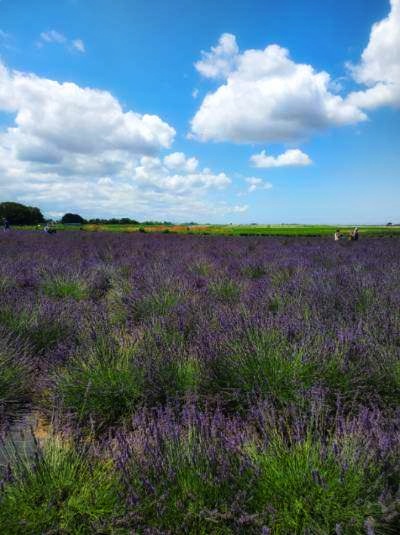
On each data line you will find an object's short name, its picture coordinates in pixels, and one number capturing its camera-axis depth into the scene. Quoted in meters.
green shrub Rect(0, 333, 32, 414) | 2.72
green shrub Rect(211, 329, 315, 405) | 2.44
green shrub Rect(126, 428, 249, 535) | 1.39
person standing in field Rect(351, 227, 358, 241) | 21.02
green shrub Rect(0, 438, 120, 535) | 1.41
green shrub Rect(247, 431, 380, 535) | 1.37
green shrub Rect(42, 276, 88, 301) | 6.12
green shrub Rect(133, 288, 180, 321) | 4.80
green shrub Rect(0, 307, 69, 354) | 3.74
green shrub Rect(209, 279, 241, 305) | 5.57
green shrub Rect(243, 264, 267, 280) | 8.28
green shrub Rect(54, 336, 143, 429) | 2.55
